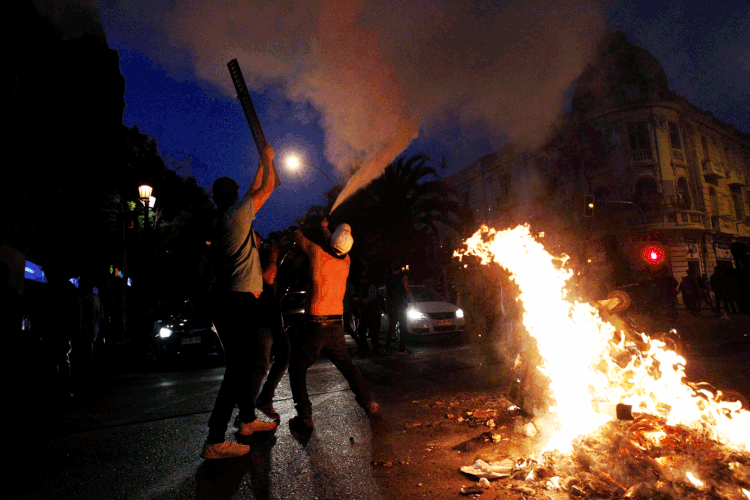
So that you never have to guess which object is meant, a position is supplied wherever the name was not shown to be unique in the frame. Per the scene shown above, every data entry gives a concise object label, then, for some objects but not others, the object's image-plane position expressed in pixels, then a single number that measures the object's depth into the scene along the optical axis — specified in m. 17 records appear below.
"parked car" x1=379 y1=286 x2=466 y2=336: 11.98
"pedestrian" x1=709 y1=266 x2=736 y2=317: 16.34
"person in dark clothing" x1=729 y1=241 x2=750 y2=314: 6.08
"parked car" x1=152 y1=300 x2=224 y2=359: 9.89
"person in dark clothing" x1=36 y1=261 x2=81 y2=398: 5.95
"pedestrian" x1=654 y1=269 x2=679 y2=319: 12.64
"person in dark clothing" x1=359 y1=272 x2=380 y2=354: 9.95
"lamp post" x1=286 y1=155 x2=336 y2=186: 10.88
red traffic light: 11.82
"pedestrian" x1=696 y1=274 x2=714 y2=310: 19.64
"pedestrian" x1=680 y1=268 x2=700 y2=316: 18.12
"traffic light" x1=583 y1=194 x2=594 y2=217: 16.62
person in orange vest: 4.08
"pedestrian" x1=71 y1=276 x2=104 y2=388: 7.21
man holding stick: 3.32
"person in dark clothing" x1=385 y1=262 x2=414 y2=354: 9.74
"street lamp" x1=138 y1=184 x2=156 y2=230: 13.95
